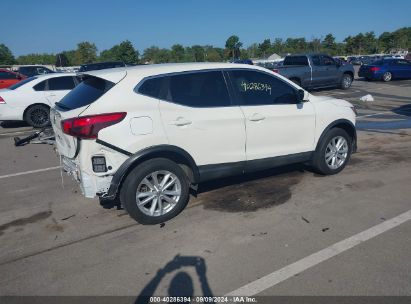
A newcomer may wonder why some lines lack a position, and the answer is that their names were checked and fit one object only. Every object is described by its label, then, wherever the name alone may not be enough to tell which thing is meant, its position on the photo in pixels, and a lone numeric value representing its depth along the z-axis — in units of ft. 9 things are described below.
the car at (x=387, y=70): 78.28
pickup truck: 58.08
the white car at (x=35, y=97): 36.01
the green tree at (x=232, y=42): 398.99
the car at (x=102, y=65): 60.95
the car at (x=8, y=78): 55.88
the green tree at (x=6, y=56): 335.14
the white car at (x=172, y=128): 13.37
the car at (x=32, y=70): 76.79
